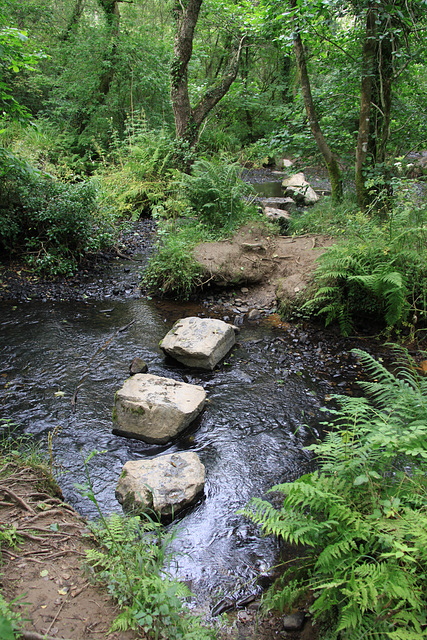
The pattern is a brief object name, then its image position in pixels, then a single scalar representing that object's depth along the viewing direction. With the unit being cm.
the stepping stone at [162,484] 327
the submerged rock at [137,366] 525
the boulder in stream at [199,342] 549
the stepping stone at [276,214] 1027
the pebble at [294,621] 233
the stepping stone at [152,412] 417
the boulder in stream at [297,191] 1292
